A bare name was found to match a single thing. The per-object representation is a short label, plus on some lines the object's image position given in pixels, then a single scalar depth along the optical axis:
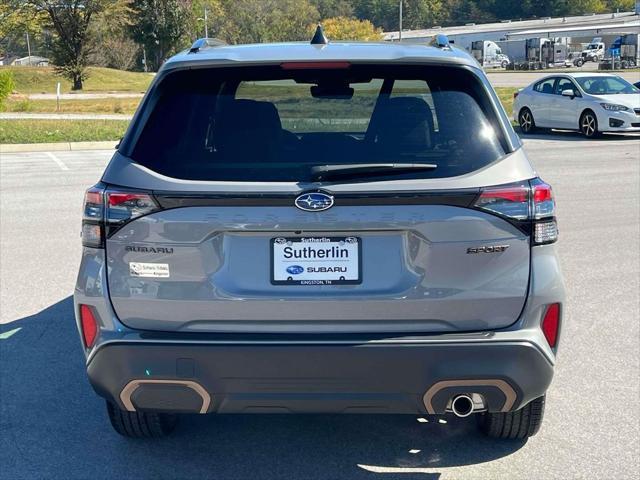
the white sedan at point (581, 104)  20.05
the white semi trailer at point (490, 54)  82.44
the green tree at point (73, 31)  54.59
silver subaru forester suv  3.26
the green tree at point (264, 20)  107.50
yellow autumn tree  75.88
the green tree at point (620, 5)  154.04
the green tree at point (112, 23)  55.22
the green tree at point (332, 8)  149.50
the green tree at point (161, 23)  63.91
